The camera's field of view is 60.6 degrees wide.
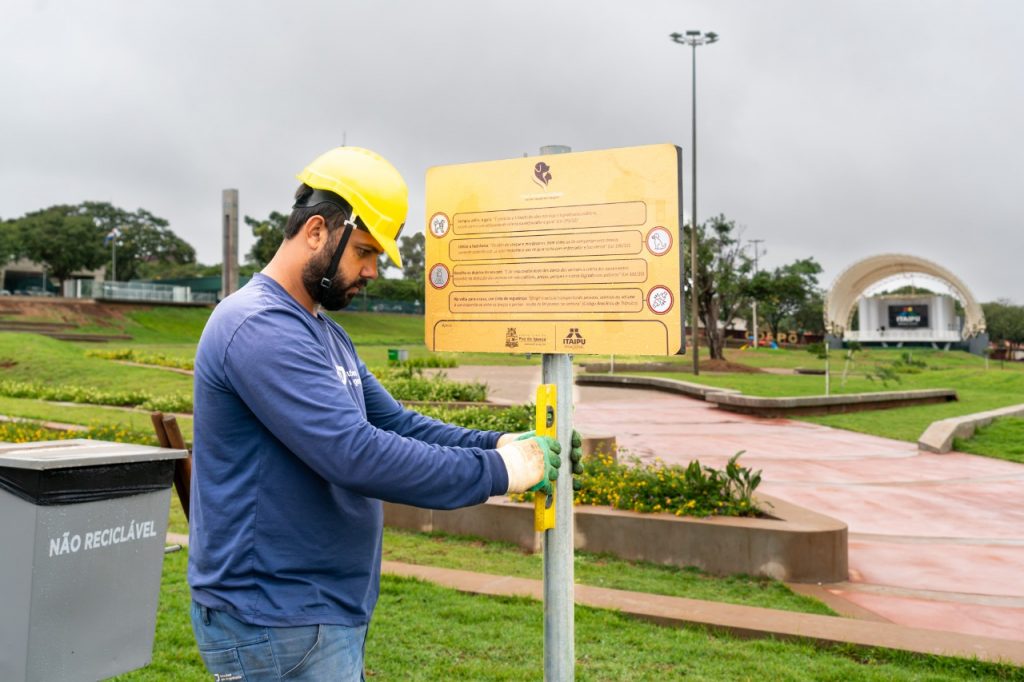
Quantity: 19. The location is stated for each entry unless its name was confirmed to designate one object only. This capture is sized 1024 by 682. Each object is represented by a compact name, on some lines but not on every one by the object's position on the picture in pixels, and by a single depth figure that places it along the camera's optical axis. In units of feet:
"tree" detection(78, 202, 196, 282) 240.53
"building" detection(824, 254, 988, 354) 244.22
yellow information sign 9.18
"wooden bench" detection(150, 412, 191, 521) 12.04
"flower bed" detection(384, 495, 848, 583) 19.11
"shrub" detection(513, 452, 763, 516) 20.85
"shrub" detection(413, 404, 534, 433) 35.19
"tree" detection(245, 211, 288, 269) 202.80
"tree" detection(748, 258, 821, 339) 122.62
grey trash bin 7.60
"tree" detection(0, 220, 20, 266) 210.79
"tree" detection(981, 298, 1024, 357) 287.89
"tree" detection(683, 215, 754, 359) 113.80
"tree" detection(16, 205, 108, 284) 209.87
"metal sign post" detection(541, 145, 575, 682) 9.17
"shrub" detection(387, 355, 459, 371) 67.65
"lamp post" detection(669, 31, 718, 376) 101.09
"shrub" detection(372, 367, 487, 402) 50.70
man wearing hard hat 6.49
